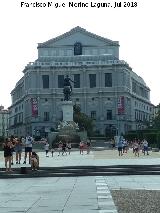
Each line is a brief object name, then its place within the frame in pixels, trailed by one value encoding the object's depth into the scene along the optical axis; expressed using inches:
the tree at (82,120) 5418.3
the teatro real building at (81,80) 6727.4
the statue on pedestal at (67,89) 3696.9
